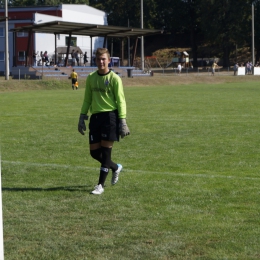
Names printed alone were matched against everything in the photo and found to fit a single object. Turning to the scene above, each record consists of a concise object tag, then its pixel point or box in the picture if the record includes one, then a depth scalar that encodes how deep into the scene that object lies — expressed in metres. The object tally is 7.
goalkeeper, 8.86
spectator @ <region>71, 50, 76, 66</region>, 65.13
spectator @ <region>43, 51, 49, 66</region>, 63.53
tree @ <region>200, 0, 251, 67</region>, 91.38
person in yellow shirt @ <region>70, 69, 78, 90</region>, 46.89
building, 78.69
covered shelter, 52.81
